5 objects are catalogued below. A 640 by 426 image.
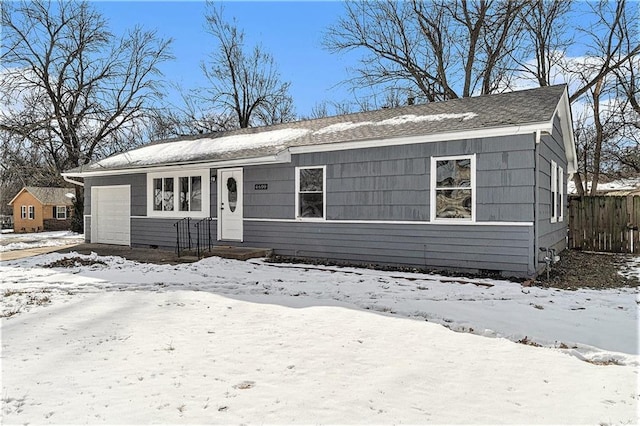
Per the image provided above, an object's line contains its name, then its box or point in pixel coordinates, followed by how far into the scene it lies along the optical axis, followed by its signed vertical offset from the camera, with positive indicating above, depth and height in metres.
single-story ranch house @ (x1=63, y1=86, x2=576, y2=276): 7.71 +0.57
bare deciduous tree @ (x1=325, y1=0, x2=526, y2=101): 19.72 +7.98
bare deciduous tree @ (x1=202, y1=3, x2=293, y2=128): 25.45 +8.17
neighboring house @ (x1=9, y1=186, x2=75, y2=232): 37.31 +0.30
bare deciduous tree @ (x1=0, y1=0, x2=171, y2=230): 9.41 +7.68
